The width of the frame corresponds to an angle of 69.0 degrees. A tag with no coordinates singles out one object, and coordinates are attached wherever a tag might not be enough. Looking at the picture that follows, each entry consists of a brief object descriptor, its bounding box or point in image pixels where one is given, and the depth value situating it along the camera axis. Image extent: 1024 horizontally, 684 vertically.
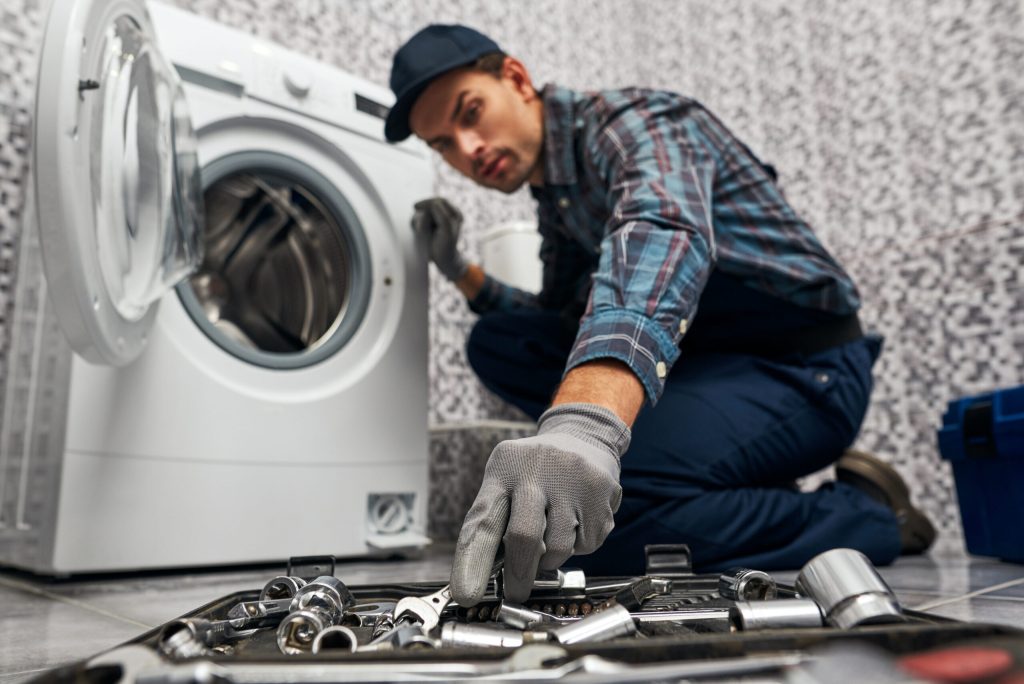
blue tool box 1.17
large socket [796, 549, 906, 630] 0.50
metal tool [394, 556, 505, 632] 0.61
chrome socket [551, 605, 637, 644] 0.48
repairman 0.93
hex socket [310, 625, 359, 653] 0.49
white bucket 1.97
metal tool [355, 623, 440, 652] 0.48
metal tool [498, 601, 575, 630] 0.60
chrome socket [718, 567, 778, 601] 0.67
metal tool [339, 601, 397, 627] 0.65
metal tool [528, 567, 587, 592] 0.71
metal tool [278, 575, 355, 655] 0.53
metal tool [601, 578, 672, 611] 0.66
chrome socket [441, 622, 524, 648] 0.50
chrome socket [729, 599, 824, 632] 0.51
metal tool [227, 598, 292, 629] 0.62
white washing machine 0.91
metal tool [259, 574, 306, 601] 0.71
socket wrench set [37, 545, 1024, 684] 0.38
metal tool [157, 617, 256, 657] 0.47
